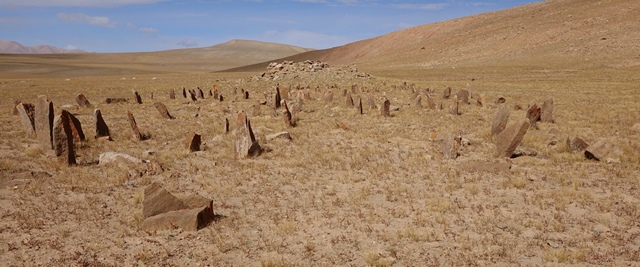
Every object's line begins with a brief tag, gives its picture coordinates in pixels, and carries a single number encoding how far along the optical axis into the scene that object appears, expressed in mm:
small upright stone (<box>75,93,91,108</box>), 23062
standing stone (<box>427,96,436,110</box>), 20656
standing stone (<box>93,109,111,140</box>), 14297
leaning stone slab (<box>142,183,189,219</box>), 7605
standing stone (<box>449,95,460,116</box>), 19203
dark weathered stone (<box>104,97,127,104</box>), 25531
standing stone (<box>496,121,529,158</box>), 11398
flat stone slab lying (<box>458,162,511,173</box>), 10578
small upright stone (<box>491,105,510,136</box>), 13948
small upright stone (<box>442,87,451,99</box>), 25848
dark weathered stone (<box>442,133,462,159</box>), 11805
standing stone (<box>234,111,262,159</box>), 12117
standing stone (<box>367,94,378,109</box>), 21203
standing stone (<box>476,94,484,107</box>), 21781
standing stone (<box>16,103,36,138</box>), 14836
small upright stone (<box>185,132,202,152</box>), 12925
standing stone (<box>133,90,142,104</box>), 25220
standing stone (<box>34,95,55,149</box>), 12170
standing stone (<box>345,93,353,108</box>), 22266
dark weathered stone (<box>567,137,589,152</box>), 11969
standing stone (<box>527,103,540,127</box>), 15703
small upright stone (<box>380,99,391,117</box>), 18953
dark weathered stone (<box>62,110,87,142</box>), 13453
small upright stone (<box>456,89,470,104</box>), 22969
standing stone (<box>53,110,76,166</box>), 11078
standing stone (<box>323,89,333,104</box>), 24316
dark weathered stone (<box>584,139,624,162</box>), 10961
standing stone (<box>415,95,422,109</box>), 21159
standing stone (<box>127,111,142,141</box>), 14500
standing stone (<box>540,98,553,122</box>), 17016
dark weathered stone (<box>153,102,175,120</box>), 19203
